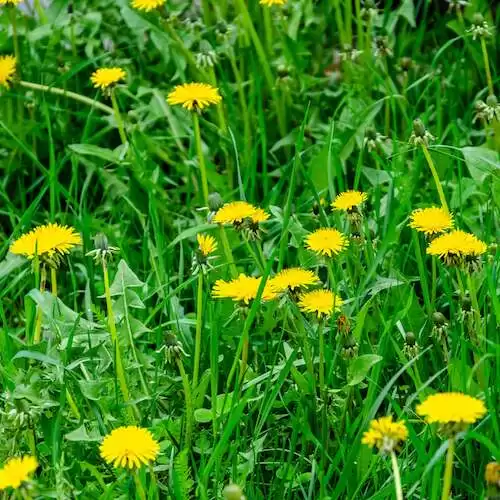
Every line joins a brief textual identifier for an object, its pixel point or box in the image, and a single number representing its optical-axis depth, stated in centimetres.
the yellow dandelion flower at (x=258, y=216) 389
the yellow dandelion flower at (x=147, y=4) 528
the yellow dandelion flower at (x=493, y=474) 263
